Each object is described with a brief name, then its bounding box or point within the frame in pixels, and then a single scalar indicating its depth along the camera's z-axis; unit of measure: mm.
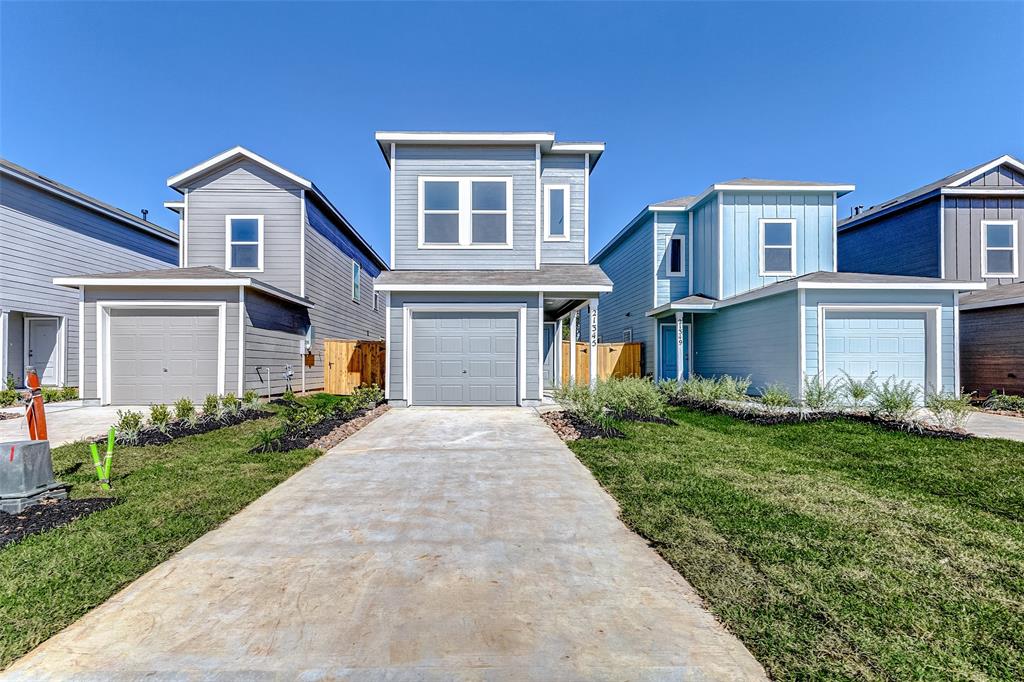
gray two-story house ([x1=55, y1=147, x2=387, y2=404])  10578
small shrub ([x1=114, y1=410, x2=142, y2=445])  6543
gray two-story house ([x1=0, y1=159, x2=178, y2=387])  12047
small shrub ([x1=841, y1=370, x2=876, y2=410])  8820
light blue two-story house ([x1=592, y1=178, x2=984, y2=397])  10016
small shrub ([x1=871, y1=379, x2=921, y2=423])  7715
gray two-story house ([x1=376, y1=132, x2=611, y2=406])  10320
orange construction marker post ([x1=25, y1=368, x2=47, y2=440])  4699
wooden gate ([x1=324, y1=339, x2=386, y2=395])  14766
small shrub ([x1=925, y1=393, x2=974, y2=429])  7258
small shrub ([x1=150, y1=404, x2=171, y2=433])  7015
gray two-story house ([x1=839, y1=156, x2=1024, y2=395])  11711
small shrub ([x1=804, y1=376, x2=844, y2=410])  9008
